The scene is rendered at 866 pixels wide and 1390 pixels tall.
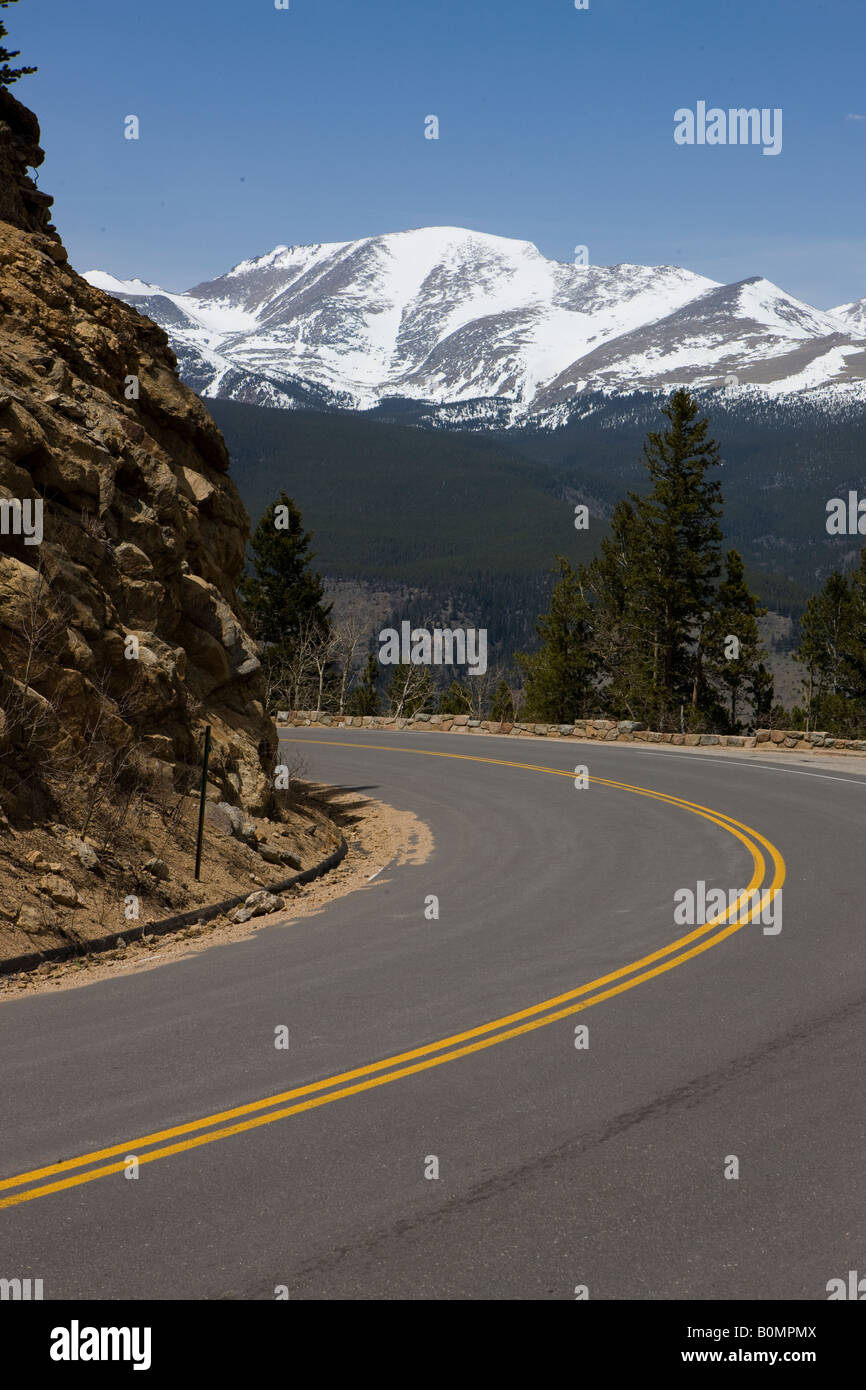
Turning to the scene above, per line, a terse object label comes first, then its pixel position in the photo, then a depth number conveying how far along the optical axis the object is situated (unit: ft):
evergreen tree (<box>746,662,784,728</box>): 196.56
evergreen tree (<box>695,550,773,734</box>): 178.29
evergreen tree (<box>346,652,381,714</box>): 256.27
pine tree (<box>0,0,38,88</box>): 59.21
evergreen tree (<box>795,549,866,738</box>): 189.37
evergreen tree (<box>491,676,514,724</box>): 266.61
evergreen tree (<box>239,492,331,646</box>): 205.77
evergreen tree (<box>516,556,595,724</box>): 211.00
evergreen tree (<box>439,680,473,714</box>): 273.13
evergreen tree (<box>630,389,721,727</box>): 180.65
